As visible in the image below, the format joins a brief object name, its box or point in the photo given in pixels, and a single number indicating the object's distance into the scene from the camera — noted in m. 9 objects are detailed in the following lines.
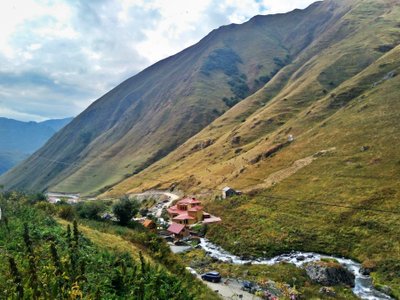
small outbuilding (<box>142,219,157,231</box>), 84.24
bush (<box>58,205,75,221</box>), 41.56
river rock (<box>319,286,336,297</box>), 54.12
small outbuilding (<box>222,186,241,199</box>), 104.88
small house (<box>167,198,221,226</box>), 97.09
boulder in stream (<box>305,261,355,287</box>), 58.03
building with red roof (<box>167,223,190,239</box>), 89.31
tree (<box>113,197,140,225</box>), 67.38
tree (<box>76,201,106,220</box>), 65.82
